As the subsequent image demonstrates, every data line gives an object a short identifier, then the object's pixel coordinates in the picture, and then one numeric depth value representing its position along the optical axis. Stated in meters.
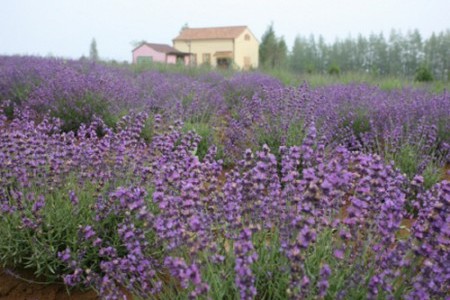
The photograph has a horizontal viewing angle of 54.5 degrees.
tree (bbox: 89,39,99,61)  70.15
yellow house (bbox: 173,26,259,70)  37.72
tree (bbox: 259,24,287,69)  39.81
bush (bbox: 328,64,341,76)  22.90
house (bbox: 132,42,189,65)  37.41
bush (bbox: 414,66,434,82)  18.91
